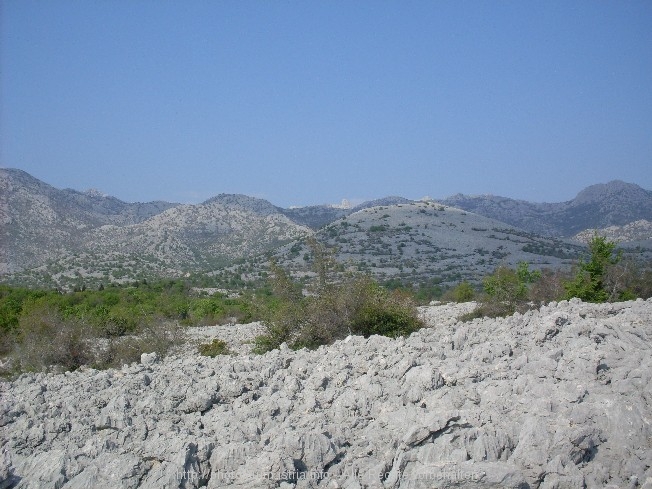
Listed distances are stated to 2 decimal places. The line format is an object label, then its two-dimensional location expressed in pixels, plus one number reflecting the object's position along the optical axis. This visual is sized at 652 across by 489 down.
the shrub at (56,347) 20.25
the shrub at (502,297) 26.69
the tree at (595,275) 23.89
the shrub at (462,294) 39.91
